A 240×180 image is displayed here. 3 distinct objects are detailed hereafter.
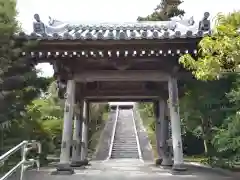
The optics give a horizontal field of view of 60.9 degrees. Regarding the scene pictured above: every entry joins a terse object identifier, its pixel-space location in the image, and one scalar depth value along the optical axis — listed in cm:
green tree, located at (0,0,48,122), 456
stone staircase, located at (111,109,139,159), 1183
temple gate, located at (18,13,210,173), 483
